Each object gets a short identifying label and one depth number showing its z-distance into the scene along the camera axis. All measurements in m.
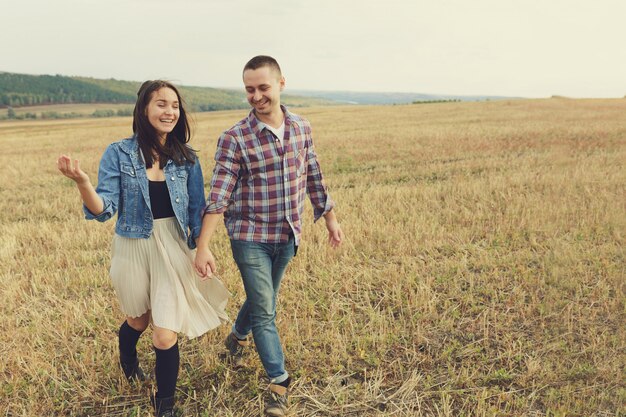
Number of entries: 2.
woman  3.03
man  3.06
